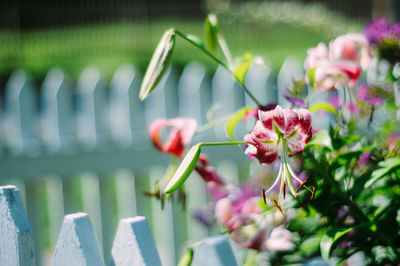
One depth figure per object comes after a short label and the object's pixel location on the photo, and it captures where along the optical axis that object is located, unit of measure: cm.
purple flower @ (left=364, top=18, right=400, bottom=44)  133
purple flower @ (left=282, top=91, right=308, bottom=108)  119
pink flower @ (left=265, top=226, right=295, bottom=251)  123
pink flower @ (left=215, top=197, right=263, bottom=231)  126
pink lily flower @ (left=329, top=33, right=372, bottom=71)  127
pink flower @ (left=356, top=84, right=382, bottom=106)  140
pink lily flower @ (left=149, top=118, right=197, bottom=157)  129
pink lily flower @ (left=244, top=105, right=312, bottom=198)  110
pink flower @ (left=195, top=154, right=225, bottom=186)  128
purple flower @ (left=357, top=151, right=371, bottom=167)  128
